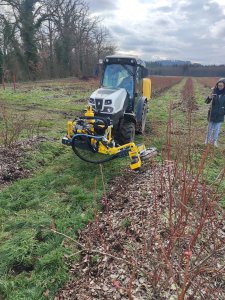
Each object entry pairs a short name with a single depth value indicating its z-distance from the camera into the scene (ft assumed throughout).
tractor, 17.93
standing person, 23.48
